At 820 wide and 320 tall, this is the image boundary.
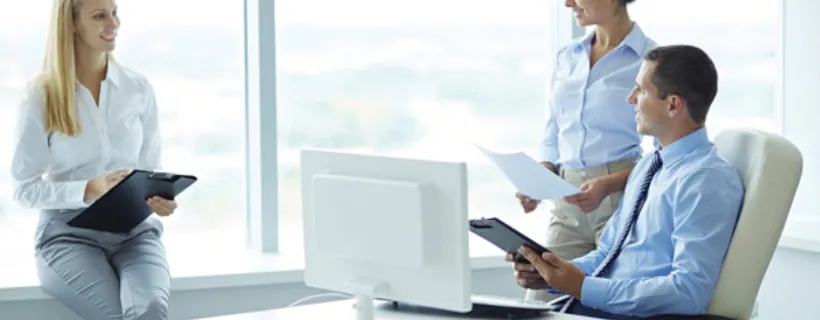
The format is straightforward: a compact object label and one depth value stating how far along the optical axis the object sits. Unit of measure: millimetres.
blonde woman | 3352
